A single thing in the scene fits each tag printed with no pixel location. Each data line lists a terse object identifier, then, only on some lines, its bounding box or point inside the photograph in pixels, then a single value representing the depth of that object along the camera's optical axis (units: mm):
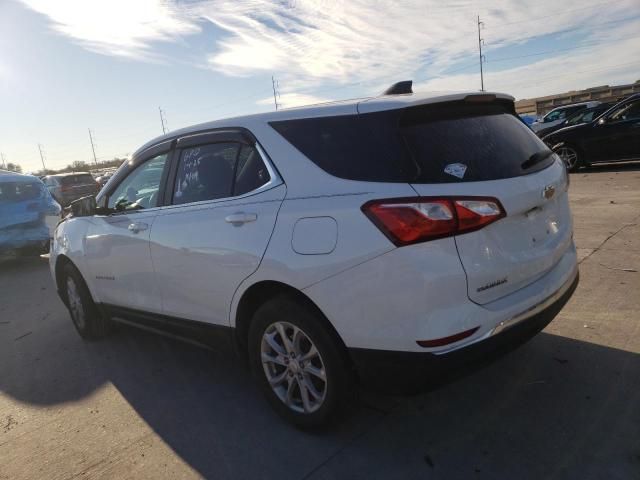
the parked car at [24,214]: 9234
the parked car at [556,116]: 17797
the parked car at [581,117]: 14664
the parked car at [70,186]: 19266
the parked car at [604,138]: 11765
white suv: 2352
